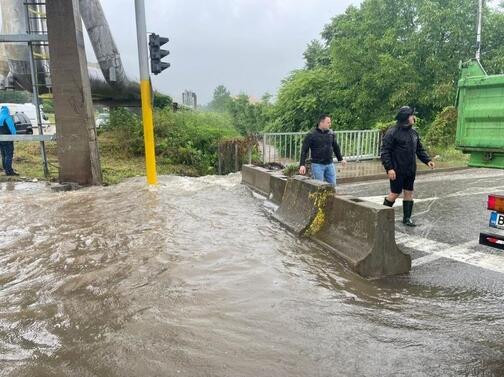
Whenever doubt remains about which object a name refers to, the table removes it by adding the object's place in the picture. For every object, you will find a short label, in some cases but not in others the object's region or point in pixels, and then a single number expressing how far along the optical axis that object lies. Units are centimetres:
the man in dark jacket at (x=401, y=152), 610
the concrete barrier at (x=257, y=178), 874
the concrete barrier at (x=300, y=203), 571
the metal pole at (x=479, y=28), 1781
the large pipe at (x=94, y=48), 1103
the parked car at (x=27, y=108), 2462
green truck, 417
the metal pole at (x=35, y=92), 1055
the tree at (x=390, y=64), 2006
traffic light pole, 931
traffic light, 957
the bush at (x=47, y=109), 2933
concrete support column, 962
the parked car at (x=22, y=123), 1520
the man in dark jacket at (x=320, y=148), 734
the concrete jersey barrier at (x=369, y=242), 443
